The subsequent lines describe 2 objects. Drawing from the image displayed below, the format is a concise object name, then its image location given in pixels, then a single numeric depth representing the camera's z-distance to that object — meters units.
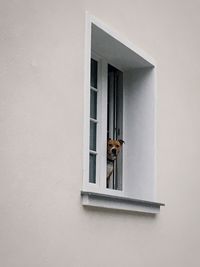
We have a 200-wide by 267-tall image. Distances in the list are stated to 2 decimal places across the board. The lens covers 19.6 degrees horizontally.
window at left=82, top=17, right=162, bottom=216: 4.64
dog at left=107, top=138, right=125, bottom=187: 4.75
